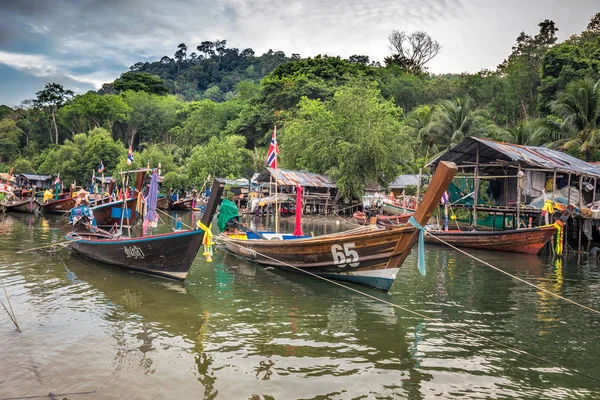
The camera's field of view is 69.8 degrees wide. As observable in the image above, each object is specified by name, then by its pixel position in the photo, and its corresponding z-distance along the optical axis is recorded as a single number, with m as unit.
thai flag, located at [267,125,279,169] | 15.46
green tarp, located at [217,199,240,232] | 15.07
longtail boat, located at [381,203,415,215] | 28.70
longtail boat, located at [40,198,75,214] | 30.98
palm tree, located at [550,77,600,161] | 26.50
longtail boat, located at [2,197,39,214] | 31.95
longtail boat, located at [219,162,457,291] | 9.07
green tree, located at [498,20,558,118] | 43.09
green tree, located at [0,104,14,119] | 73.14
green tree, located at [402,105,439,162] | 38.50
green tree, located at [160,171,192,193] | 43.46
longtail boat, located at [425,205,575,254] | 17.80
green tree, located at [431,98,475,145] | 34.78
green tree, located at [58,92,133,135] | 61.59
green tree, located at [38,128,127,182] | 50.06
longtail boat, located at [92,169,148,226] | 14.70
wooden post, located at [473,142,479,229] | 20.53
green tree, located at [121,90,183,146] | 65.25
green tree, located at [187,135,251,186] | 41.91
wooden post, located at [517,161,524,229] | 18.94
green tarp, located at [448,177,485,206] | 22.83
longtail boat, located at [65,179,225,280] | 10.62
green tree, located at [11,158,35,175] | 58.62
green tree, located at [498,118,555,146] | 29.67
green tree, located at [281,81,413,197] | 34.34
